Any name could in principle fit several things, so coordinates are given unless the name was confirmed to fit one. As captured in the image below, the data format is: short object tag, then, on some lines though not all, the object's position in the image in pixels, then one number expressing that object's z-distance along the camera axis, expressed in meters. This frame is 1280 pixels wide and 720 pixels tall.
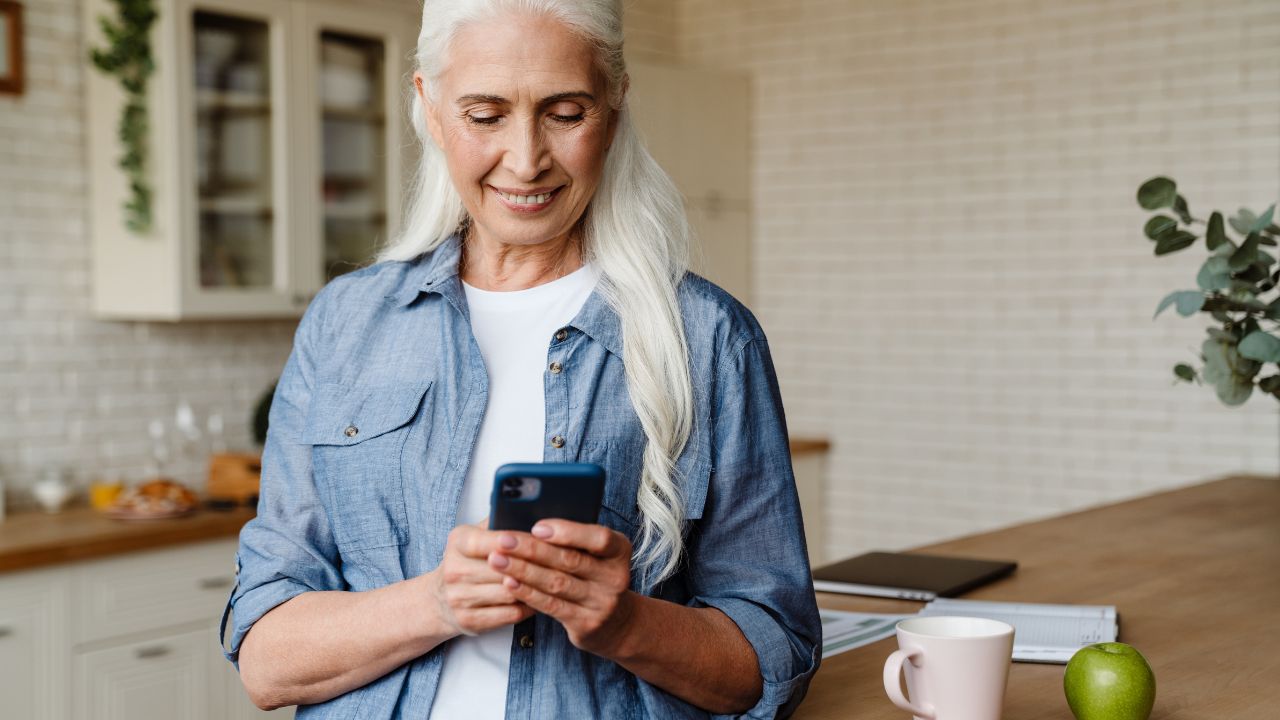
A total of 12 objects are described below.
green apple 1.40
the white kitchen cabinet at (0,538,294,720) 3.16
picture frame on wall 3.60
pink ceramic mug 1.33
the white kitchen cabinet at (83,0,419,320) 3.69
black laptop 2.15
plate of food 3.49
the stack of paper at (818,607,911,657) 1.85
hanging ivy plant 3.63
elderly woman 1.38
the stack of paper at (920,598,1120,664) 1.75
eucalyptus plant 1.96
